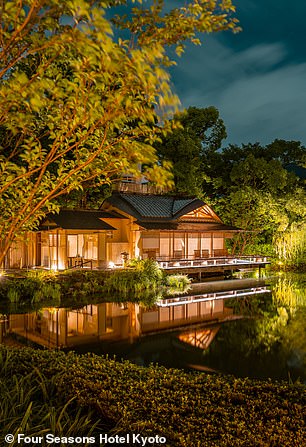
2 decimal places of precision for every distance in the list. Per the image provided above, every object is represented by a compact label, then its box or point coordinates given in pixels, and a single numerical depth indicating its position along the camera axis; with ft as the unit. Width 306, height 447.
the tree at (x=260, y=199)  93.50
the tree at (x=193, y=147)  97.04
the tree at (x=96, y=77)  10.23
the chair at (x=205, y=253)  86.03
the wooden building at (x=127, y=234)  69.62
